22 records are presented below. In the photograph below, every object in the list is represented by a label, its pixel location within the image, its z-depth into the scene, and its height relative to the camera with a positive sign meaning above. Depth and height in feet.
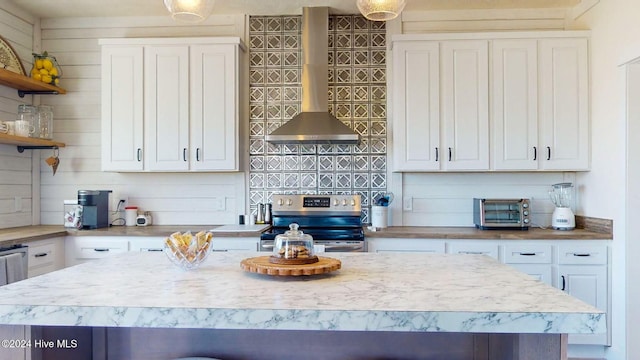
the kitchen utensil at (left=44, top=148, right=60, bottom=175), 12.28 +0.66
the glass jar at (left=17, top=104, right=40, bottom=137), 11.50 +1.90
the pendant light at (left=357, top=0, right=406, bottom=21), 6.19 +2.67
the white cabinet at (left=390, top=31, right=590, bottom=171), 11.00 +2.17
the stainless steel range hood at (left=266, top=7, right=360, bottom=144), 11.85 +3.37
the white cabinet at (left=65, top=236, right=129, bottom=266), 10.83 -1.73
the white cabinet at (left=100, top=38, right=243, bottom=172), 11.52 +2.21
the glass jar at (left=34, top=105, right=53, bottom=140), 11.89 +1.75
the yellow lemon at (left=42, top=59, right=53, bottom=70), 11.91 +3.47
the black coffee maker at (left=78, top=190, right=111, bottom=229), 11.39 -0.73
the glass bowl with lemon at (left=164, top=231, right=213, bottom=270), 5.32 -0.88
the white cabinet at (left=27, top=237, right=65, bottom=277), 9.88 -1.86
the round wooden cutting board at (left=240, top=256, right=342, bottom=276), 4.83 -1.05
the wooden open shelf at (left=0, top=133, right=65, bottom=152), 10.30 +1.10
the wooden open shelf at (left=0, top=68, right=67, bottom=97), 10.58 +2.74
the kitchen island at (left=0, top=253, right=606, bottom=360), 3.69 -1.21
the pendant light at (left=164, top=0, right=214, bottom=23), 6.06 +2.61
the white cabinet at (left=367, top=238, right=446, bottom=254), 10.39 -1.64
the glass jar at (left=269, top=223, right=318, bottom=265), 5.19 -0.87
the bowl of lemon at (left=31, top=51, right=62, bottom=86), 11.81 +3.29
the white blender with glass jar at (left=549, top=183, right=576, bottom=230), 10.94 -0.73
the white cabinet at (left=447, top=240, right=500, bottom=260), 10.23 -1.69
